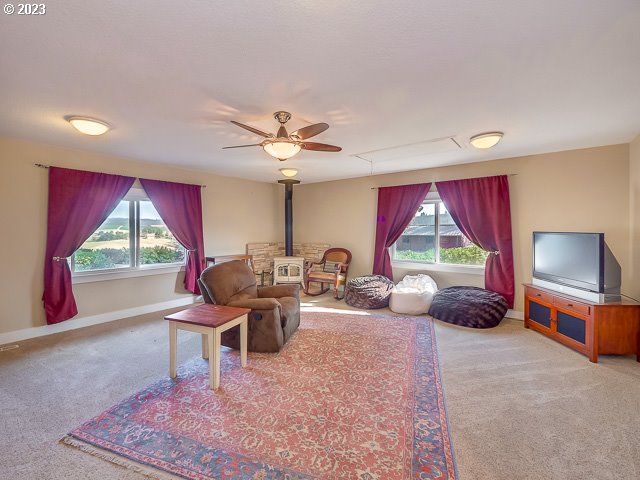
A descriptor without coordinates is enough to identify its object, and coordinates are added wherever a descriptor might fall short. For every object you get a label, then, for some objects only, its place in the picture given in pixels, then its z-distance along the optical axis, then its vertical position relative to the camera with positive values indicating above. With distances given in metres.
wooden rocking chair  5.05 -0.64
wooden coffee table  2.21 -0.73
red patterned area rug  1.51 -1.24
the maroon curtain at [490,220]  3.97 +0.26
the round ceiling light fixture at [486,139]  2.90 +1.06
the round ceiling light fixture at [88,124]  2.47 +1.07
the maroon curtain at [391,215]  4.76 +0.42
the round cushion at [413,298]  4.08 -0.91
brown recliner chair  2.78 -0.75
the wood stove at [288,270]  5.60 -0.66
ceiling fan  2.22 +0.86
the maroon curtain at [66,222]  3.37 +0.23
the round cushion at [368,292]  4.37 -0.90
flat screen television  2.76 -0.30
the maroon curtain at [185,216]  4.30 +0.39
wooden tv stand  2.65 -0.90
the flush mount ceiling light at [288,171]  4.07 +1.01
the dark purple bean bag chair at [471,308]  3.57 -0.96
